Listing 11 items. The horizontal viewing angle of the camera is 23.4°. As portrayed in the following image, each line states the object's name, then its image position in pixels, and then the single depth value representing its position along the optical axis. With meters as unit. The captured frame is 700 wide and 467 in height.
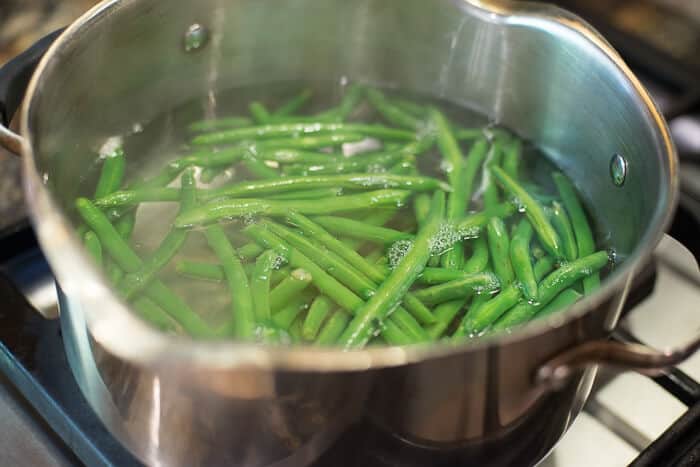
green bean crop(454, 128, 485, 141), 1.01
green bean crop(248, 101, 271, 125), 1.01
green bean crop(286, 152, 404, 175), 0.96
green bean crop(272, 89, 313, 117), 1.02
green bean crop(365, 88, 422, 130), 1.02
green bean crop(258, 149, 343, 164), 0.97
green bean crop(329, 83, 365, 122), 1.02
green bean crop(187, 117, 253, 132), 1.00
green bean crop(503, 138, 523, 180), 0.98
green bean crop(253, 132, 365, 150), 0.98
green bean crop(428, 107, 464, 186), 0.97
